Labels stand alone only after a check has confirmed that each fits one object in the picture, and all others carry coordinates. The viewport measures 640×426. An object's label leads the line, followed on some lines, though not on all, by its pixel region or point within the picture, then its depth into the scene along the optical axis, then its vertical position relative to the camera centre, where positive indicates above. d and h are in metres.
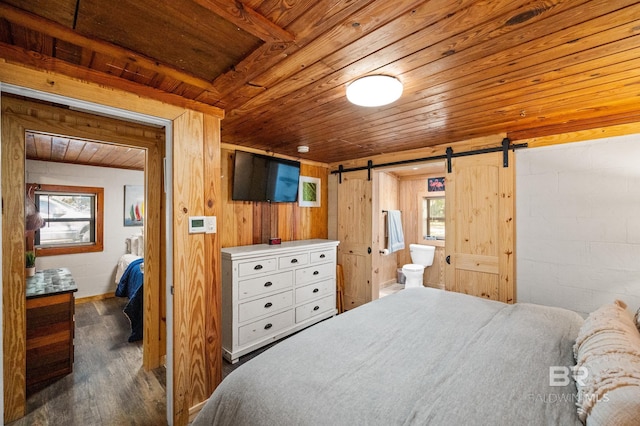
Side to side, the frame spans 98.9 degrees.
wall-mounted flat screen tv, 3.11 +0.44
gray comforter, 0.93 -0.67
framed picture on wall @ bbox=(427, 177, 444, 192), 5.08 +0.54
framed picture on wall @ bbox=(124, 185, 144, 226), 4.94 +0.18
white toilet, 4.72 -0.91
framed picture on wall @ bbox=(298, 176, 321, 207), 3.90 +0.32
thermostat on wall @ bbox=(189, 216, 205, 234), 1.83 -0.07
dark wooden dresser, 2.24 -1.00
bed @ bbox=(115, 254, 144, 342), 3.07 -0.95
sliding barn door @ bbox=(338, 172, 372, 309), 3.80 -0.32
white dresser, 2.68 -0.85
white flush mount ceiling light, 1.57 +0.73
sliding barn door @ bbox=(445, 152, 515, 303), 2.68 -0.15
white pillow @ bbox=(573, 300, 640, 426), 0.80 -0.55
